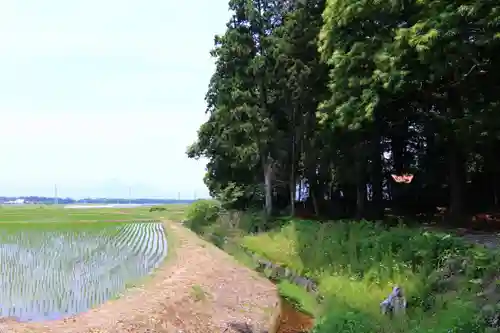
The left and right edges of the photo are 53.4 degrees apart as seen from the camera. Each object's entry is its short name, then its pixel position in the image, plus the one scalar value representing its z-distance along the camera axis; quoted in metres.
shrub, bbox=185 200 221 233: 31.61
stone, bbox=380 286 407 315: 7.59
